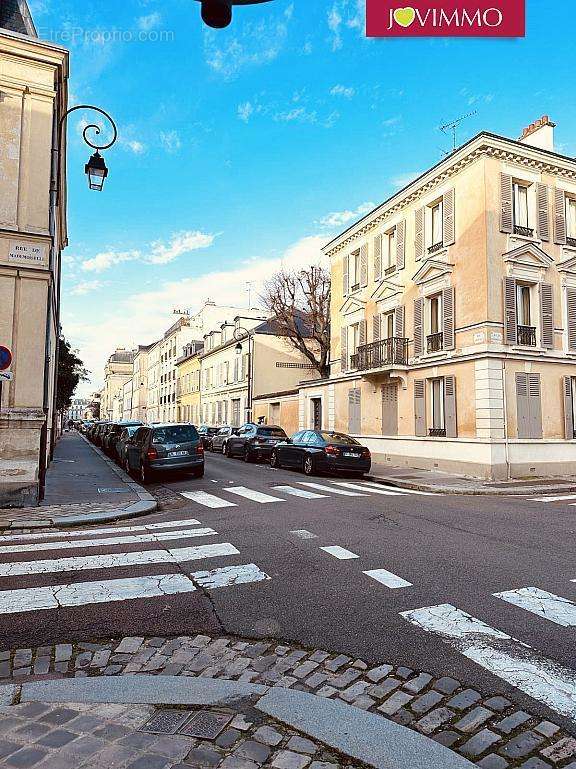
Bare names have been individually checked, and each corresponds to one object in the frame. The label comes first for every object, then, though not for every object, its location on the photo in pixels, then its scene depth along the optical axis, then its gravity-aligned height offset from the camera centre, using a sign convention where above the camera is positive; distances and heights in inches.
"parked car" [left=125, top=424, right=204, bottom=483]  594.2 -31.3
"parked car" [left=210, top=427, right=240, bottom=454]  1096.0 -32.6
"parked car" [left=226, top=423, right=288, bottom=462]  904.3 -30.2
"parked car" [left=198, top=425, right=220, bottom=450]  1270.9 -28.8
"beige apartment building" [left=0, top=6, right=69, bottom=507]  395.5 +132.0
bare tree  1341.0 +300.0
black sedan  671.1 -39.2
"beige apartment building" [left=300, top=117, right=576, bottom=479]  693.3 +149.6
